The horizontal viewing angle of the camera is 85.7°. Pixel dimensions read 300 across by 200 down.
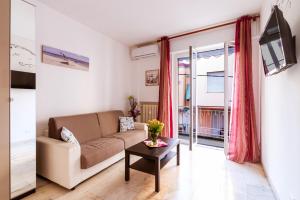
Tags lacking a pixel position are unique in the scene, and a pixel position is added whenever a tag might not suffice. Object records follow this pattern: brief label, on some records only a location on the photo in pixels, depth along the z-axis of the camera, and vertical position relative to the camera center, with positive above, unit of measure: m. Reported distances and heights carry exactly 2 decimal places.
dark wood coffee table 1.97 -0.79
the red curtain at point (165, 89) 3.74 +0.24
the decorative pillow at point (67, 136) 2.17 -0.51
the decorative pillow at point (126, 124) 3.36 -0.51
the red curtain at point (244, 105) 2.79 -0.09
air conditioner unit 3.89 +1.20
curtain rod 2.83 +1.46
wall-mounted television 1.25 +0.48
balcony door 3.24 +0.16
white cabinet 1.73 -0.01
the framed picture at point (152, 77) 4.08 +0.57
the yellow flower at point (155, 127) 2.39 -0.41
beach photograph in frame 2.54 +0.71
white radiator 4.08 -0.28
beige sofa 1.96 -0.69
